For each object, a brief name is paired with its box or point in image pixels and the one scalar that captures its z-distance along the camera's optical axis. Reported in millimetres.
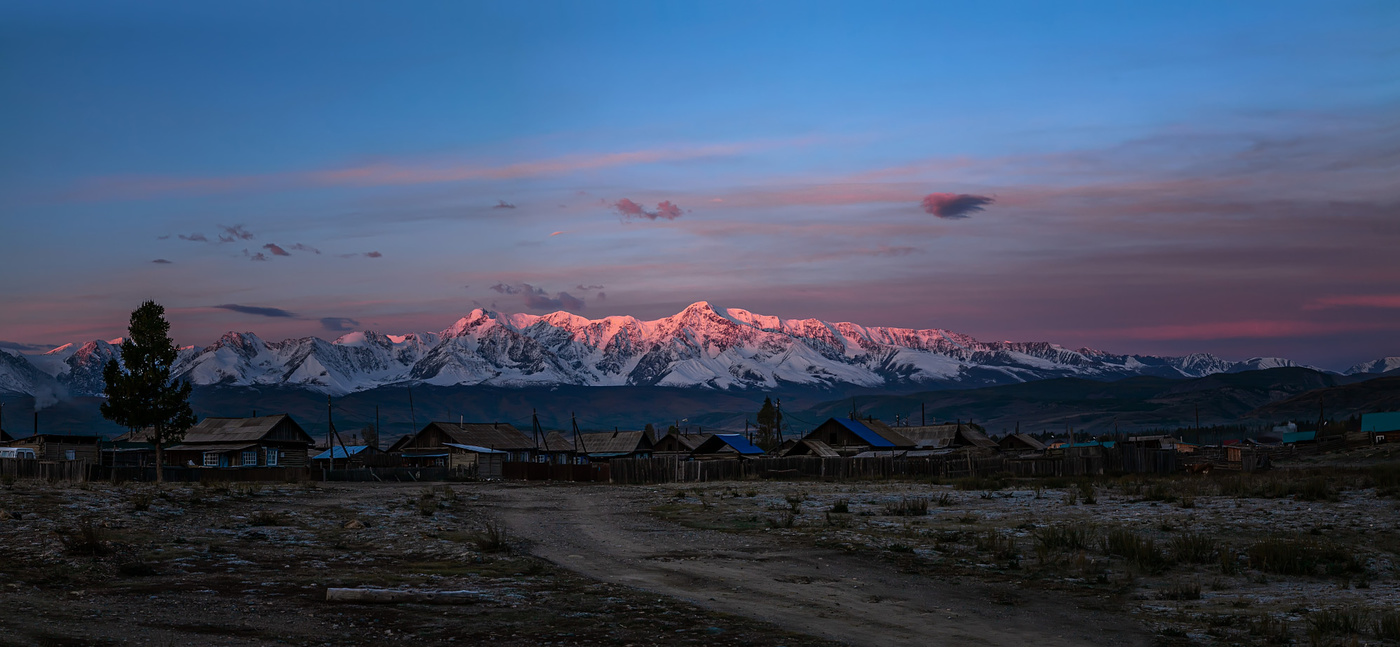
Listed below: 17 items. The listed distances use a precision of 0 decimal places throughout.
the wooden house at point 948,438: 101938
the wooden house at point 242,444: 95875
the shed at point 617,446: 123375
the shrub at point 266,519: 29094
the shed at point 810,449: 87688
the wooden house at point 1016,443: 122062
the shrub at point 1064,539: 24375
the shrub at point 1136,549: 21875
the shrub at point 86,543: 20328
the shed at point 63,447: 89062
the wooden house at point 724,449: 105312
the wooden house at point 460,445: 105875
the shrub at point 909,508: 33406
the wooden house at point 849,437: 94750
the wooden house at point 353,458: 98312
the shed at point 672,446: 114312
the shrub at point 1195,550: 22359
